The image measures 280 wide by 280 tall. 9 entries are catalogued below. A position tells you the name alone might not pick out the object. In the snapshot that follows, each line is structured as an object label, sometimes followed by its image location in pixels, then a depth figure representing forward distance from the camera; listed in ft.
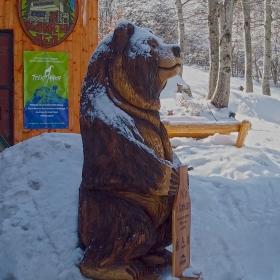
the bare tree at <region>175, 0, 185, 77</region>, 59.06
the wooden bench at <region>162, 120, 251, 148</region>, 24.37
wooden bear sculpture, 8.91
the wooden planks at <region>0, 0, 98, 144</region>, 21.18
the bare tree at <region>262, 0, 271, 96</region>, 61.62
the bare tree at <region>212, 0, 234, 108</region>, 38.99
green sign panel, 21.44
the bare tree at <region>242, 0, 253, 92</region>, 58.49
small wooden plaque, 9.16
